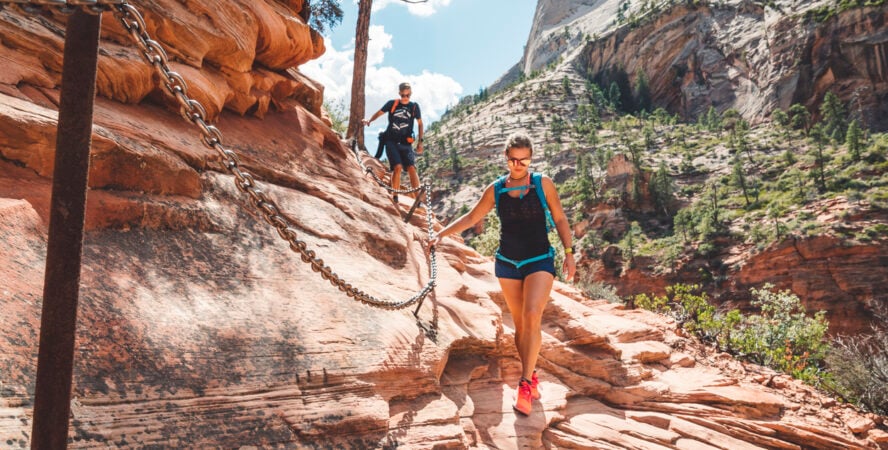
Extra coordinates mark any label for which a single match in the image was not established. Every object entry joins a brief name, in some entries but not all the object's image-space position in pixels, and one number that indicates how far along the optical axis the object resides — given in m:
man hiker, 7.50
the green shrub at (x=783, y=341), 7.40
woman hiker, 3.74
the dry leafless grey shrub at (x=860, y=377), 6.51
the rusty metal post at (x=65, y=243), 1.32
